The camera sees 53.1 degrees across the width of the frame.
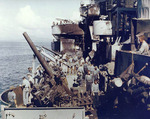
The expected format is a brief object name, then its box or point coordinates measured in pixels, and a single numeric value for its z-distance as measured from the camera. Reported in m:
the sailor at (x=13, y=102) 8.11
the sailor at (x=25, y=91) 8.90
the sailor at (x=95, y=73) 10.82
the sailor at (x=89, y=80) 9.58
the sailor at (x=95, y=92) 8.72
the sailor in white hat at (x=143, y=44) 10.28
